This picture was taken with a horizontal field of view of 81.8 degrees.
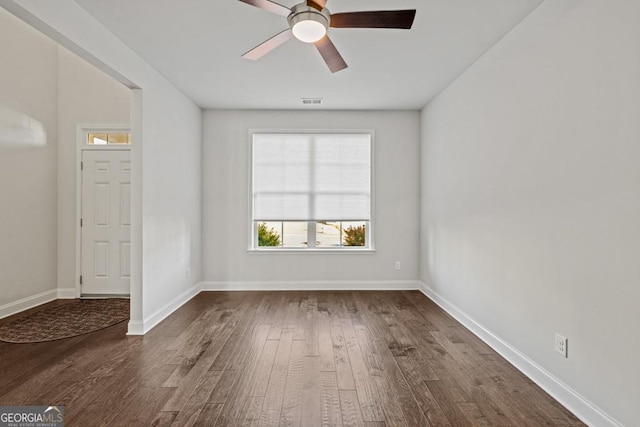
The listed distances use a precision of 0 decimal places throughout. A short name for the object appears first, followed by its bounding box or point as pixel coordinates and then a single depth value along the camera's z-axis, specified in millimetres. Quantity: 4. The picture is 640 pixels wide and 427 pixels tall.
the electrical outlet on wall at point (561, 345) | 2385
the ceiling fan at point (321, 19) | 2254
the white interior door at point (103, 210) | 5027
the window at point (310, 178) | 5535
